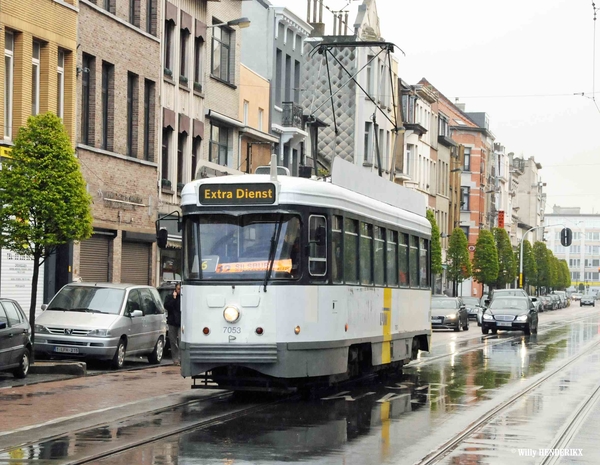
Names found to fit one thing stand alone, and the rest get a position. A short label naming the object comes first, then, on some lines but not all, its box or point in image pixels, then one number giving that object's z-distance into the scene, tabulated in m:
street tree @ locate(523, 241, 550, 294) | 138.36
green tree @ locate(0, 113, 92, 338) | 24.53
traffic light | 93.31
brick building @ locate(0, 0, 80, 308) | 30.47
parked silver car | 24.83
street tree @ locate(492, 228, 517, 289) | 107.44
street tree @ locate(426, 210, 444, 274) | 79.25
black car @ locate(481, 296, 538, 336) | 50.31
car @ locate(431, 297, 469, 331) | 54.47
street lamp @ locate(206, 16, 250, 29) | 41.94
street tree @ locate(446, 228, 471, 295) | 89.69
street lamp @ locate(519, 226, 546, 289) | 99.06
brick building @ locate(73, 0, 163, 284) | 35.22
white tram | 17.41
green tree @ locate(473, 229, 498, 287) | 100.12
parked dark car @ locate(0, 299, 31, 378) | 20.70
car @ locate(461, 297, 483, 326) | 74.81
